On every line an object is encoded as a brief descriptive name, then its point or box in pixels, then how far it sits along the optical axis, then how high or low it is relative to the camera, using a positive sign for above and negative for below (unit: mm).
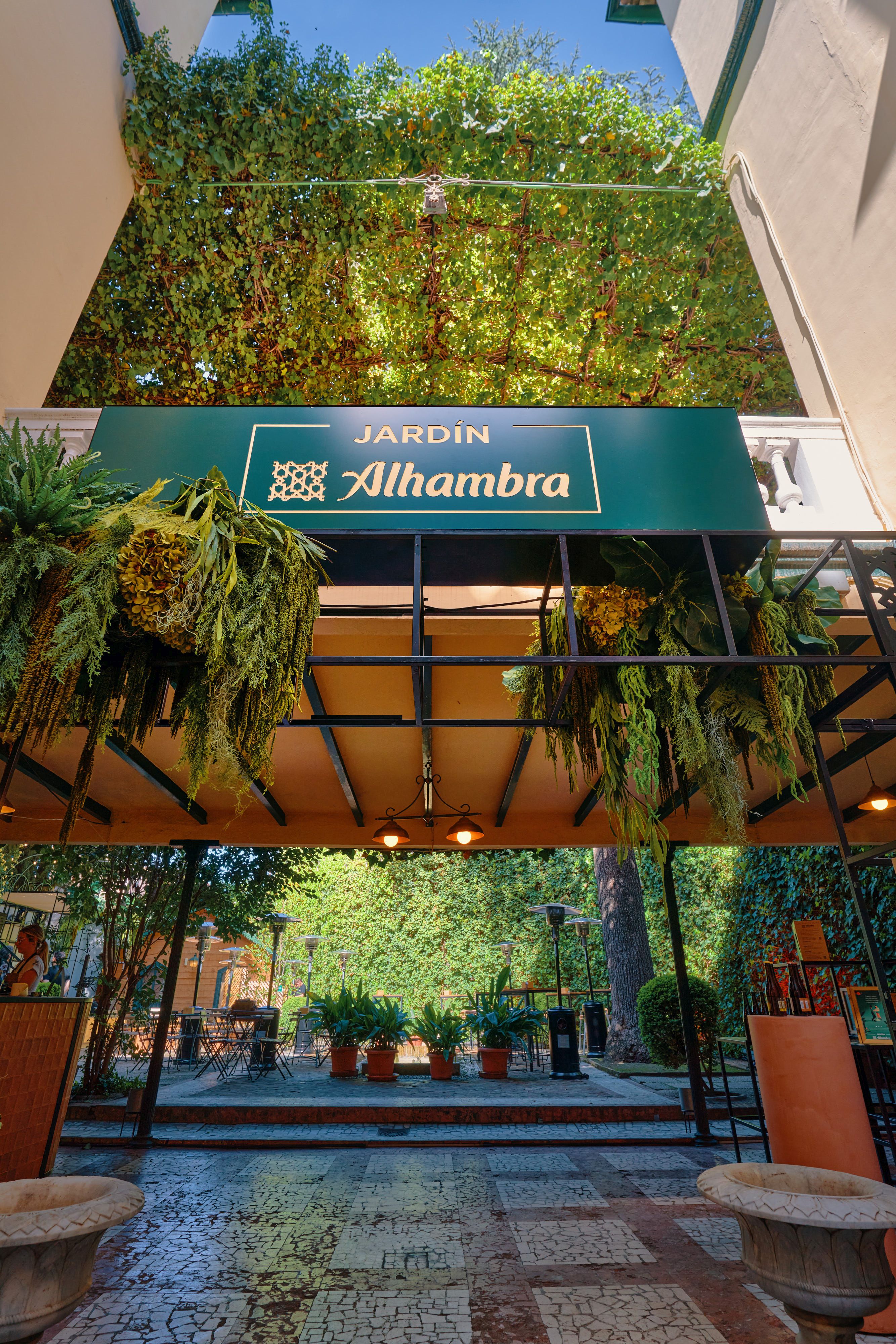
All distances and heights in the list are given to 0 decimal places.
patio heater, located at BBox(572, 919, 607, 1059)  12492 +122
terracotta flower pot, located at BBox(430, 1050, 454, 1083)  9703 -406
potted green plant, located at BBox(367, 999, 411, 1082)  9570 -22
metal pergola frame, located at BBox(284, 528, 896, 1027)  2783 +1540
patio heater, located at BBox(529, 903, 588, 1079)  9516 -119
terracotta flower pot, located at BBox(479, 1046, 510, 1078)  9898 -348
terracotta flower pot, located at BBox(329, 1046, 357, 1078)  9969 -344
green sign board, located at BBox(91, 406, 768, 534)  3193 +2436
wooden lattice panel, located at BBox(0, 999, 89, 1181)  3799 -228
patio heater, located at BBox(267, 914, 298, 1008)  11844 +1766
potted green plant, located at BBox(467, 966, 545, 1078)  9945 +114
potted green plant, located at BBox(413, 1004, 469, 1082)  9734 -49
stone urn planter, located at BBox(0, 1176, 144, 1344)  1780 -534
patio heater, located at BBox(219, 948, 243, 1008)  15752 +1667
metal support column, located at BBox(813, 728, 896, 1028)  2887 +541
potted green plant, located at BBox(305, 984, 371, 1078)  10000 +108
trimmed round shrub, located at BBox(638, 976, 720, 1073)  9359 +217
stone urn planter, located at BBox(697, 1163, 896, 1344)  2053 -589
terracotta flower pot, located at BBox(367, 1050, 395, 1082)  9547 -377
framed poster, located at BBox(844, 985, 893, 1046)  5418 +156
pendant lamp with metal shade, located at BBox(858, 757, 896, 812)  5539 +1698
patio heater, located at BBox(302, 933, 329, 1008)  14648 +1762
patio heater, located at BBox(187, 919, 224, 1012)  13156 +1728
